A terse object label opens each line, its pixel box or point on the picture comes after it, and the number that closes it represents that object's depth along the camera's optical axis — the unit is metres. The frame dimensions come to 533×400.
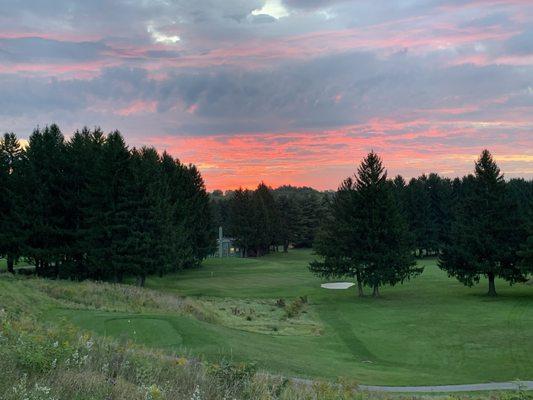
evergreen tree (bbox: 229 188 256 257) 112.69
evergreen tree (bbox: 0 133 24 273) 53.72
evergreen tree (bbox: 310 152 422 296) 52.00
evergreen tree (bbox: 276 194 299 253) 128.25
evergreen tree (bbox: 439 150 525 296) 50.09
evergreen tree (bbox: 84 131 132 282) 50.56
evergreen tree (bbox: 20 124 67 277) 53.28
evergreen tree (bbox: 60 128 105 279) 53.59
